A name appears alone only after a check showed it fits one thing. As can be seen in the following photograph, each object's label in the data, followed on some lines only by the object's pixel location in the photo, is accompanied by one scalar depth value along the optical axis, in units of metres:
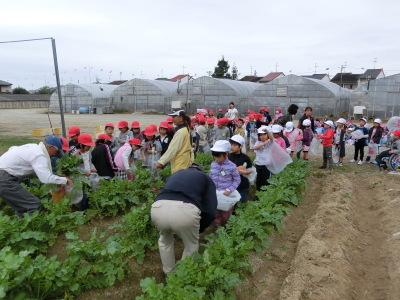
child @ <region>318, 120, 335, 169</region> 10.38
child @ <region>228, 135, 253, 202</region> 6.24
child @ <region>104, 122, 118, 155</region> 7.62
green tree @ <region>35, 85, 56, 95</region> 82.91
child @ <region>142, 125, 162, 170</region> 7.60
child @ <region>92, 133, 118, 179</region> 6.75
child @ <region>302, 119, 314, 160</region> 10.52
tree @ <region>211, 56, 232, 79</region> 56.09
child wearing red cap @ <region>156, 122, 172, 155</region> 7.70
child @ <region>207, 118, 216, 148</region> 10.38
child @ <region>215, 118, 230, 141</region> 10.09
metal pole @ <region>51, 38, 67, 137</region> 10.28
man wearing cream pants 4.00
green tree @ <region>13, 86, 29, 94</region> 75.31
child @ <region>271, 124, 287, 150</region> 8.23
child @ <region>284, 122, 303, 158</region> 10.20
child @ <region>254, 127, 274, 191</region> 7.55
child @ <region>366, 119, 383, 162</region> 11.36
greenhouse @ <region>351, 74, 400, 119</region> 25.48
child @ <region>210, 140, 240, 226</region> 5.54
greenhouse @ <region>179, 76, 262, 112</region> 32.63
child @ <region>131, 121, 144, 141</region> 8.16
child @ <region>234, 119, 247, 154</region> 10.81
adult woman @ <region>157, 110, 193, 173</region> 5.73
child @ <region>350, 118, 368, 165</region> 11.63
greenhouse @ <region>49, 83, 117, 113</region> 39.31
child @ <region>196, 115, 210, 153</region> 10.23
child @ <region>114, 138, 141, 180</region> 6.89
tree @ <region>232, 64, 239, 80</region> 63.62
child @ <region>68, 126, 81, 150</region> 8.16
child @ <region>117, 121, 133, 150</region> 8.10
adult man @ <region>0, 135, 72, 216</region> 4.92
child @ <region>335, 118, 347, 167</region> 11.00
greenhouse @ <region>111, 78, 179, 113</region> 36.69
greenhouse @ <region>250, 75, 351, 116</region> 28.41
